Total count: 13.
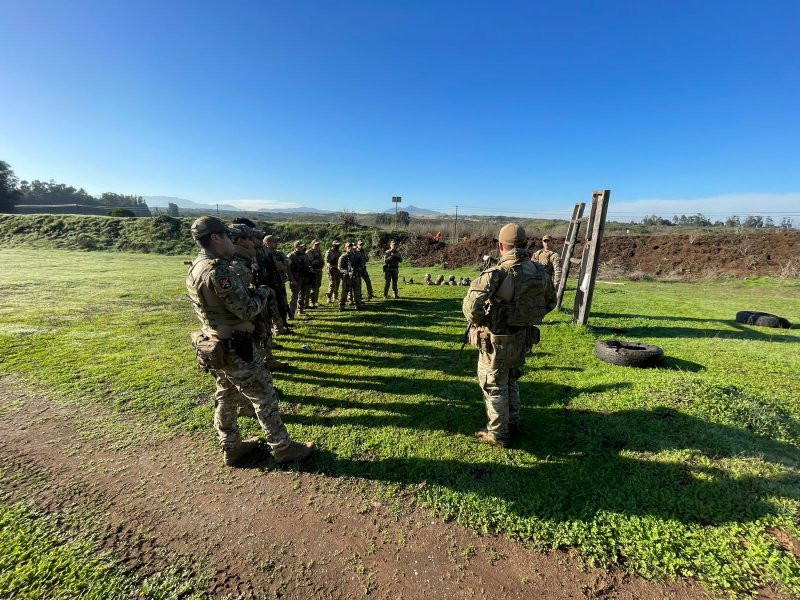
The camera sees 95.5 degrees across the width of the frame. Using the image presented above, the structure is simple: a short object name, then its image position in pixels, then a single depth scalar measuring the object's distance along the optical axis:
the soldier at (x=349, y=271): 11.00
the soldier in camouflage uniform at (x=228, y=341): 3.57
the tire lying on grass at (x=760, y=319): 8.80
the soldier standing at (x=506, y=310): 3.94
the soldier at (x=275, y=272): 7.21
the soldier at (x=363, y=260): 11.41
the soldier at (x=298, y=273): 10.24
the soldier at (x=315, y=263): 11.06
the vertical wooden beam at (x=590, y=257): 8.44
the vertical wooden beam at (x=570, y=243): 9.91
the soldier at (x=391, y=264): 12.40
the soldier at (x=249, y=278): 4.04
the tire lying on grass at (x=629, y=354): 6.16
